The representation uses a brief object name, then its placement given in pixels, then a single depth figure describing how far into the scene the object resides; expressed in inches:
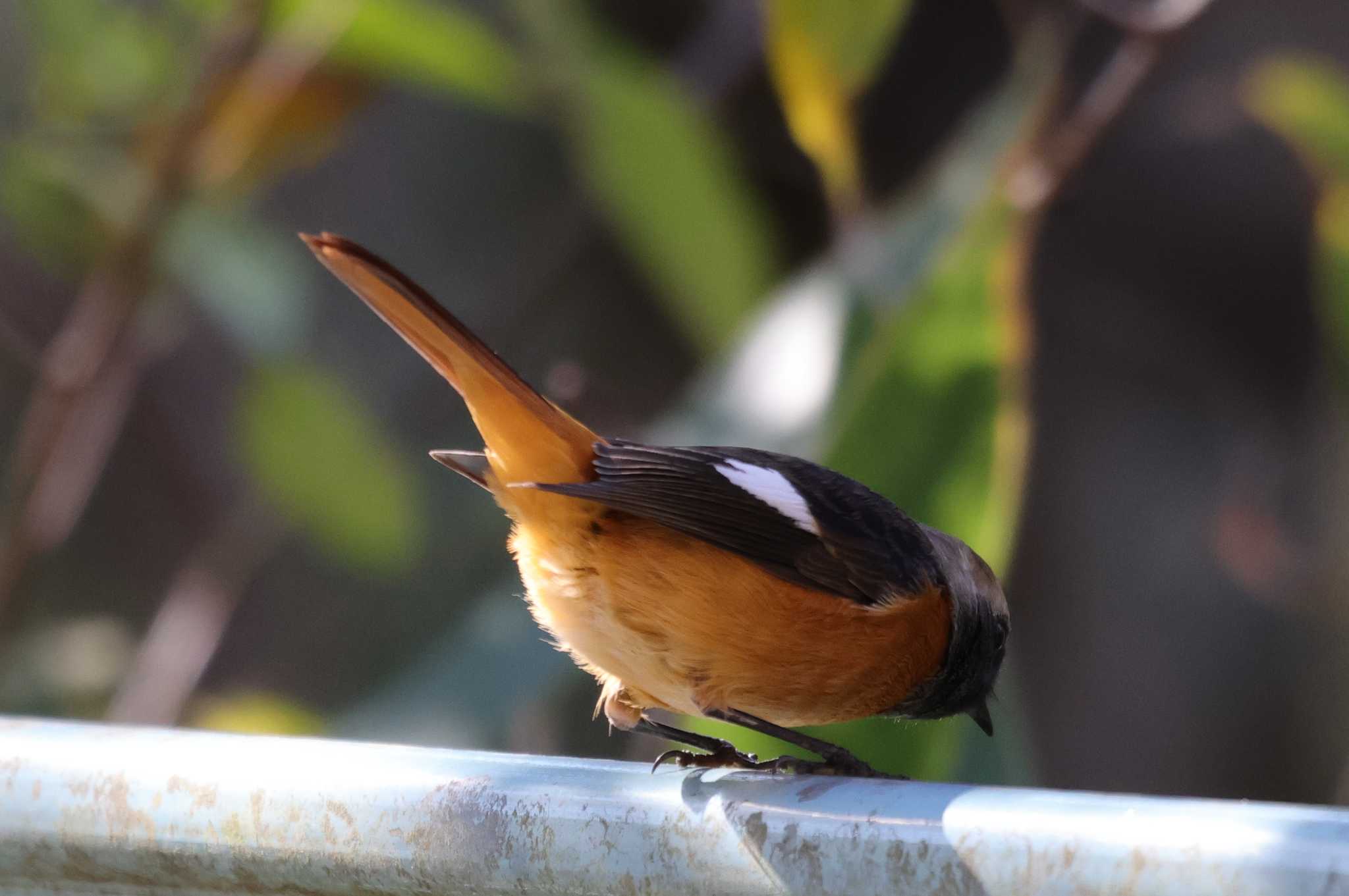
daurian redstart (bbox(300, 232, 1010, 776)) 156.9
